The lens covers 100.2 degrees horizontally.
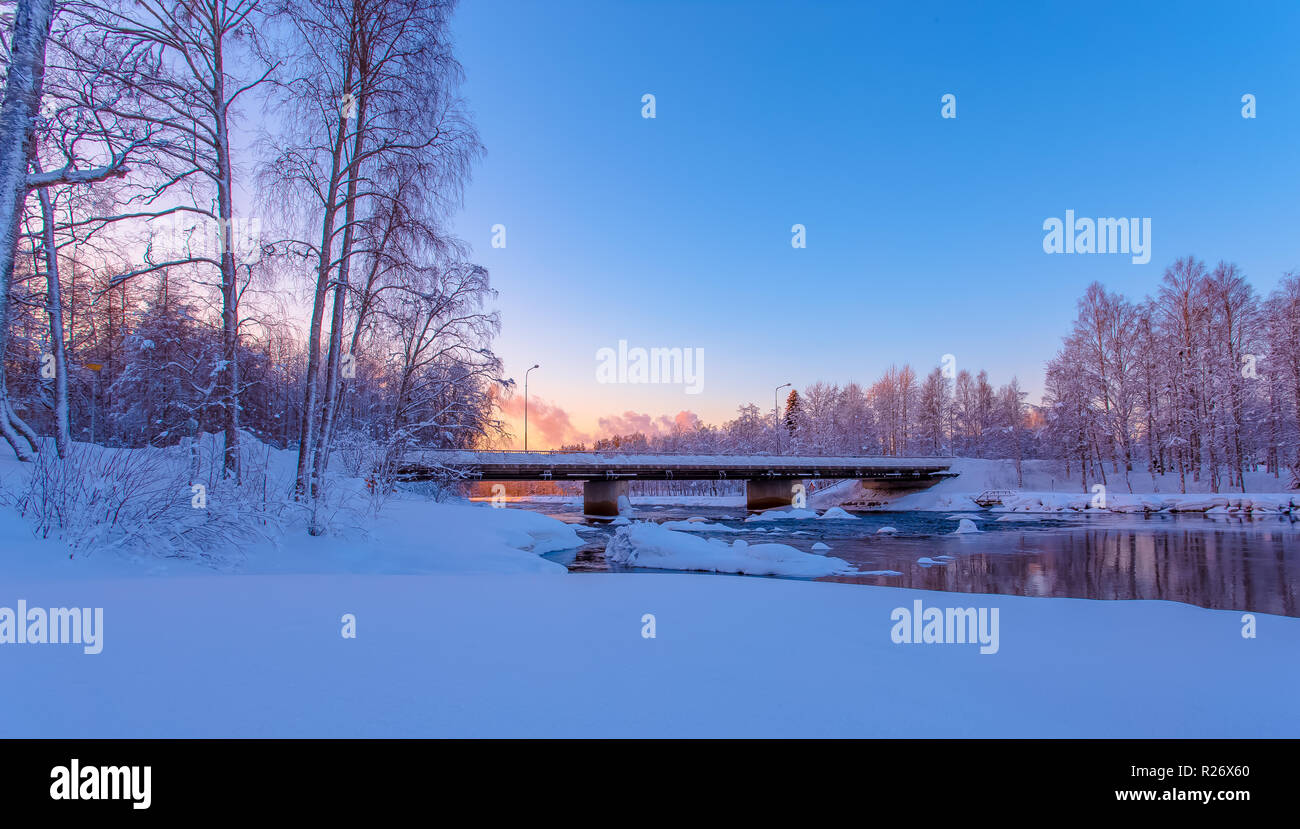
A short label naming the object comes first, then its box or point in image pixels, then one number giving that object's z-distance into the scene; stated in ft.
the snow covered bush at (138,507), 24.03
